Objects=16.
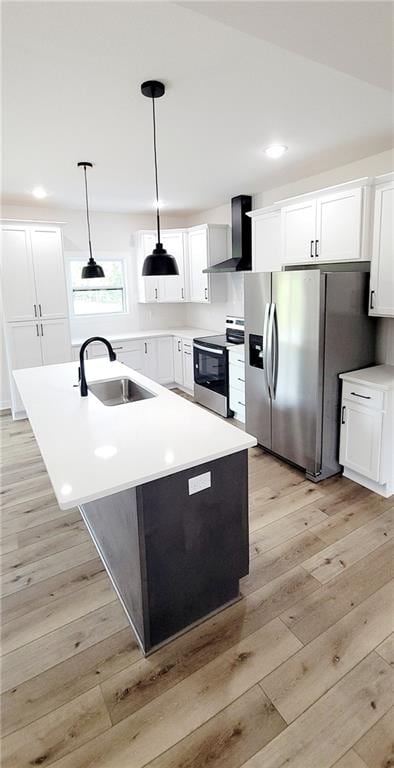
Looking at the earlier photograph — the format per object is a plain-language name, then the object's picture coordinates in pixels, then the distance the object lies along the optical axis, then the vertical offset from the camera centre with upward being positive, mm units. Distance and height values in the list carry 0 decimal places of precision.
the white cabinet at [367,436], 2866 -1019
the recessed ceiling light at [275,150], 3058 +1178
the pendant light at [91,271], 3730 +328
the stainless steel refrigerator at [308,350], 2996 -394
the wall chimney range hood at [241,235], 4723 +800
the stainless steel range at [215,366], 4668 -756
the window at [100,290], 5605 +230
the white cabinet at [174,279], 5590 +358
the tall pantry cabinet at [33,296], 4660 +136
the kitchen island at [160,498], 1624 -842
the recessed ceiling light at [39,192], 4166 +1230
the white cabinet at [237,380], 4328 -856
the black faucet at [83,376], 2486 -439
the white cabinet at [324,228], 3047 +596
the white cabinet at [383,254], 2850 +324
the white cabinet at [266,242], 3930 +608
